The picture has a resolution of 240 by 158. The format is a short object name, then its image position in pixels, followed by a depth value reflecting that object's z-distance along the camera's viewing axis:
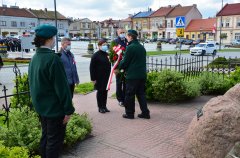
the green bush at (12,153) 2.82
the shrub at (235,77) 8.64
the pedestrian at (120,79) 7.38
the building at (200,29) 70.25
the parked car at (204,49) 31.45
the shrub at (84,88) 9.91
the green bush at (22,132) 4.30
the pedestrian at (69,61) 6.28
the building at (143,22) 89.25
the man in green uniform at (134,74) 6.17
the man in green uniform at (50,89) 3.43
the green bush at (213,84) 8.55
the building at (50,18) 77.01
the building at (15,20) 70.00
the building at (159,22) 83.25
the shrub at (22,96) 5.56
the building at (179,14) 77.83
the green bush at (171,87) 7.64
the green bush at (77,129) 4.71
